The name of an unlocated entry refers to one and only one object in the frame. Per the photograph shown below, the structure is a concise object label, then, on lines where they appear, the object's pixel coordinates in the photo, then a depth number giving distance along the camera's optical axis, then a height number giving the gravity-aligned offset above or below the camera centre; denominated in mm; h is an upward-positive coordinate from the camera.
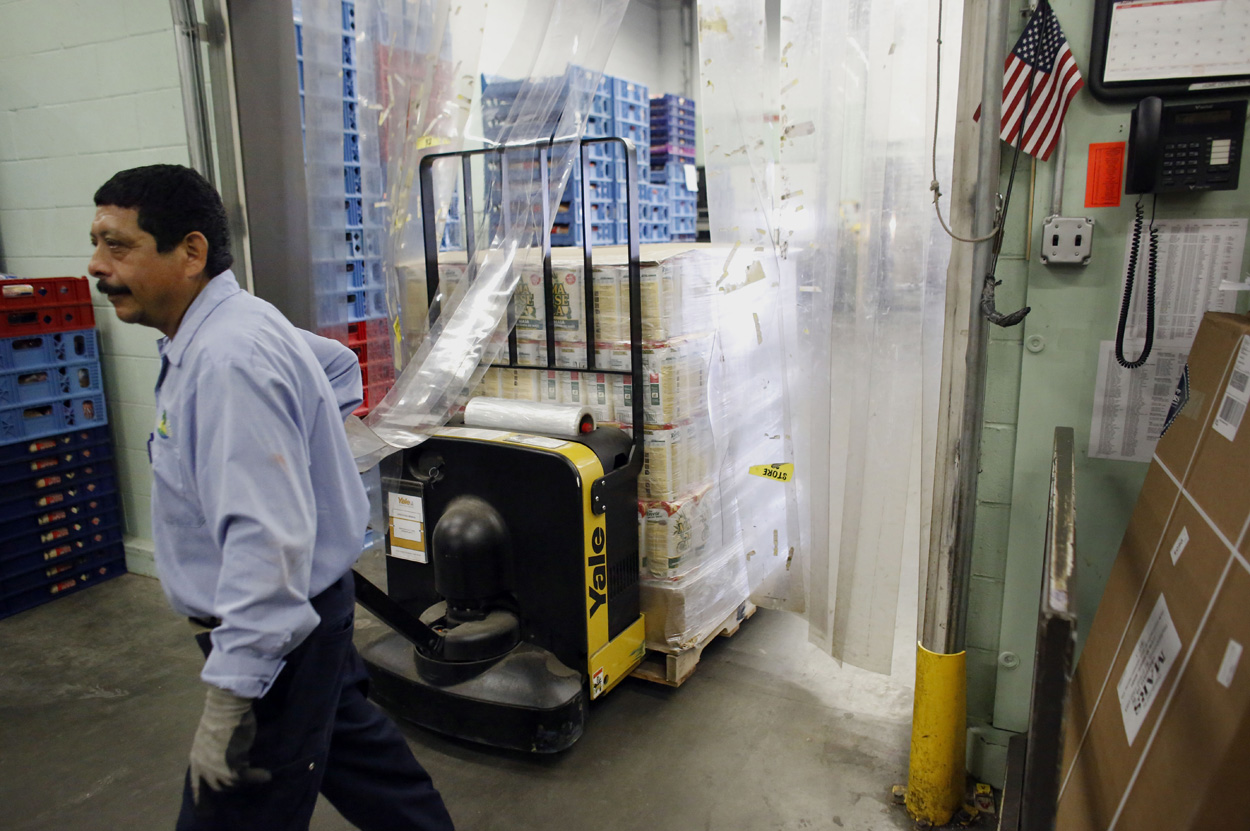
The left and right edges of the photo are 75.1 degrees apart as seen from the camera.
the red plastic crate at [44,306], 3570 -151
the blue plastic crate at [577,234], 6004 +240
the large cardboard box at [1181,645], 1122 -638
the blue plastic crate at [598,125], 6145 +1062
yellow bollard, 2223 -1284
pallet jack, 2605 -1034
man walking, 1466 -437
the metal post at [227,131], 3391 +584
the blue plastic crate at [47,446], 3629 -794
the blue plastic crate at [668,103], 7582 +1491
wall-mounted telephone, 1908 +266
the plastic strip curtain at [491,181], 2754 +343
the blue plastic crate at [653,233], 7207 +292
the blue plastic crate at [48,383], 3611 -504
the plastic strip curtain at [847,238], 2396 +78
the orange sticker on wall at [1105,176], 2047 +211
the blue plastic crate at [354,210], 3938 +284
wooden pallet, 2971 -1476
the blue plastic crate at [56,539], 3672 -1240
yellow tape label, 2871 -732
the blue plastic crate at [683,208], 7648 +540
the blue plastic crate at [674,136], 7598 +1208
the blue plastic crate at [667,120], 7578 +1341
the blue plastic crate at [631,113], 6445 +1229
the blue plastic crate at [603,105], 6258 +1230
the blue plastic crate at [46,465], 3639 -883
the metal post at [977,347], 1994 -218
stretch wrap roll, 2797 -523
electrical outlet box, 2076 +52
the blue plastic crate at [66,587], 3697 -1479
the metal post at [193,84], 3377 +775
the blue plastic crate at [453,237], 3396 +132
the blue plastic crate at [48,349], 3609 -349
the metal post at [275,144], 3305 +510
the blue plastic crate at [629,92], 6426 +1384
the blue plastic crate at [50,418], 3623 -666
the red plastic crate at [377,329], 3418 -253
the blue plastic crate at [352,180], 3859 +418
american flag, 2020 +441
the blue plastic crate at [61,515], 3666 -1131
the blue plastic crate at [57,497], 3648 -1039
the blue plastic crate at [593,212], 5855 +397
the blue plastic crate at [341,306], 3193 -151
